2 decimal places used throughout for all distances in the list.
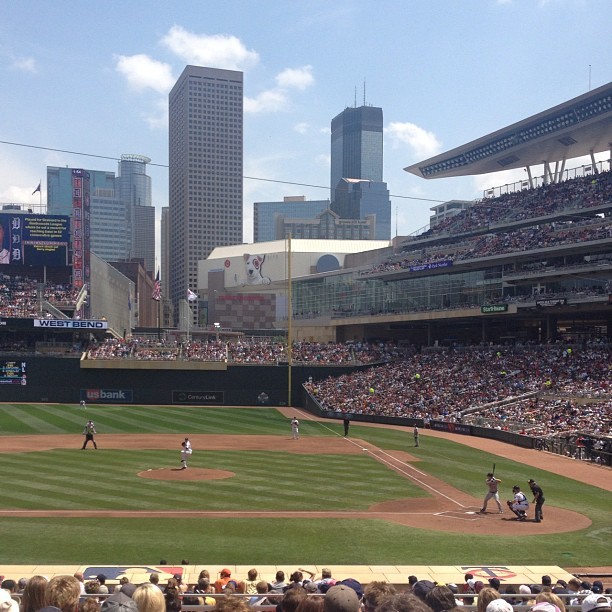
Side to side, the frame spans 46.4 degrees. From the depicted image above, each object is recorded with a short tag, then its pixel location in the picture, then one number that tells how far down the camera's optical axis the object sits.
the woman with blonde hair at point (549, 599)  6.80
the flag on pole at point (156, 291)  82.12
